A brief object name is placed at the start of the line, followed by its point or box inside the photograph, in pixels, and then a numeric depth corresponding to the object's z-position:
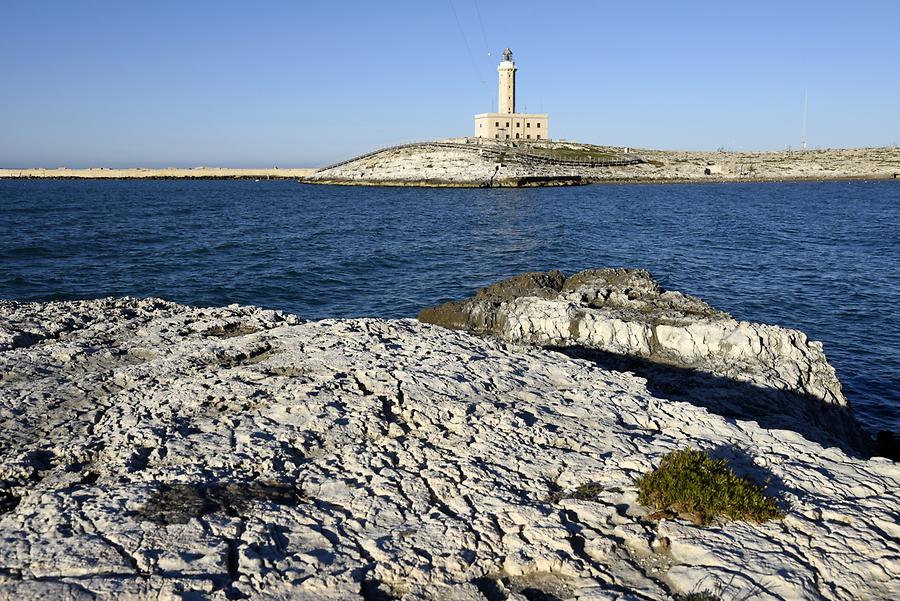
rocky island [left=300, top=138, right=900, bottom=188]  129.75
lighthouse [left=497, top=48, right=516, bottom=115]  155.62
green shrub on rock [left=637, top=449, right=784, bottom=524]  7.96
